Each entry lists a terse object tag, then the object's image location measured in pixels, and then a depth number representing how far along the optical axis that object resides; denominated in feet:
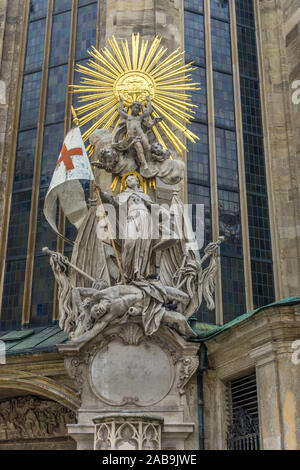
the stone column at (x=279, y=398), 26.73
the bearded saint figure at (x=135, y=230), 33.76
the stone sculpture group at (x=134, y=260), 32.27
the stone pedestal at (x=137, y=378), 30.83
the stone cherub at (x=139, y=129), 38.24
